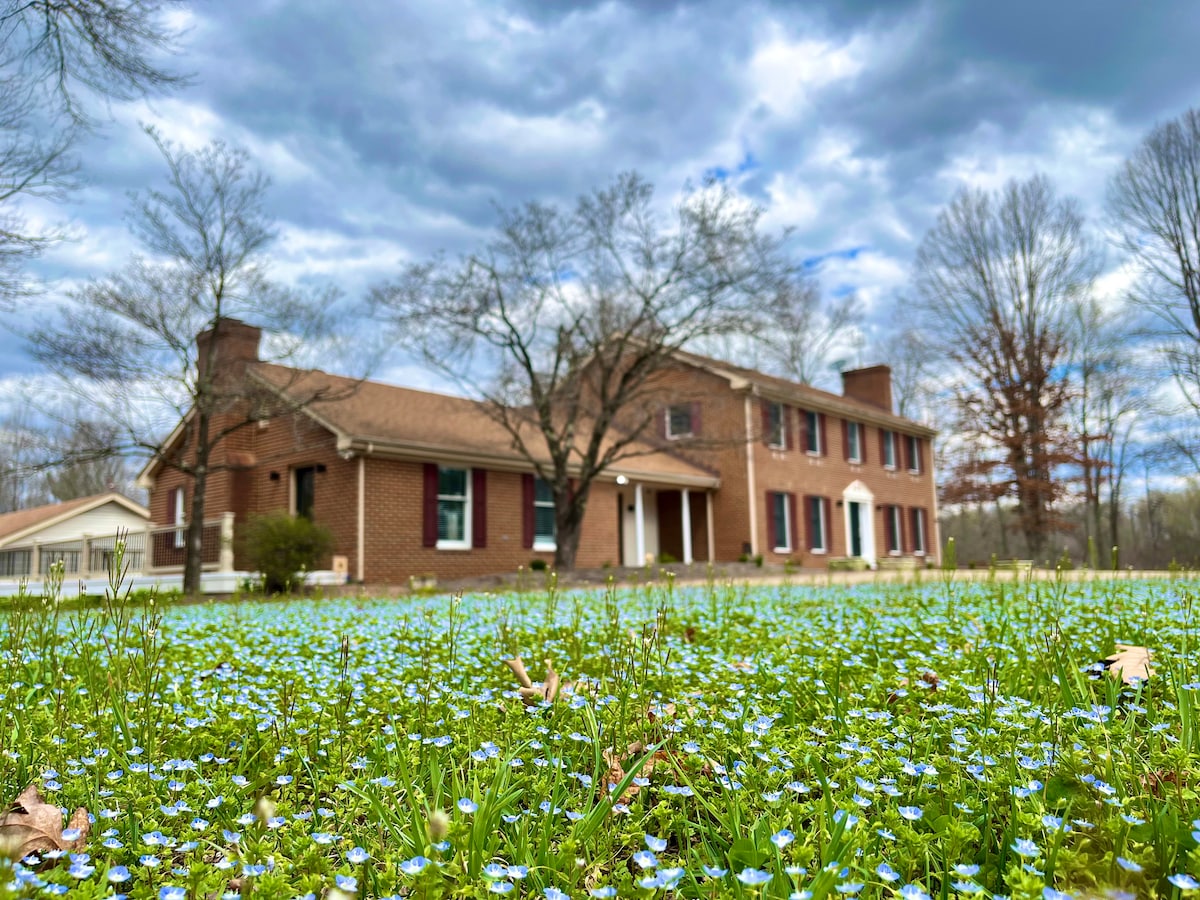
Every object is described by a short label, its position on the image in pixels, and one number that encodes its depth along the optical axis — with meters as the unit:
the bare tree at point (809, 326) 33.25
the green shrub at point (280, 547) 14.67
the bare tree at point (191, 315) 13.33
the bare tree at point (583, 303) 17.42
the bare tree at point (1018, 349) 27.30
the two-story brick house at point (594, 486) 17.41
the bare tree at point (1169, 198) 20.42
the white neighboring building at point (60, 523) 23.92
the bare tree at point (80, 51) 7.82
